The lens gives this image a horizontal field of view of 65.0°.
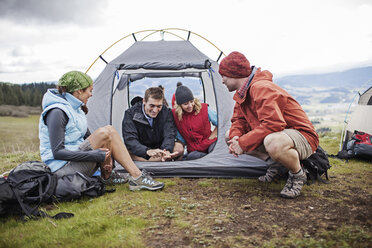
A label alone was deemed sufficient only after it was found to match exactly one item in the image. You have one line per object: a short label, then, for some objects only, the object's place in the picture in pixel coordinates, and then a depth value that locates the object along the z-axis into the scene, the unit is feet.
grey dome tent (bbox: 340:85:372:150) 17.34
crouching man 9.49
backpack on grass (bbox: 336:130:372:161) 15.96
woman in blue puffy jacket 9.66
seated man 13.37
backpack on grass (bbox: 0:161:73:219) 8.73
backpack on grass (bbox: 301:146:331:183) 11.66
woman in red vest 14.65
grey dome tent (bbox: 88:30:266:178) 12.90
